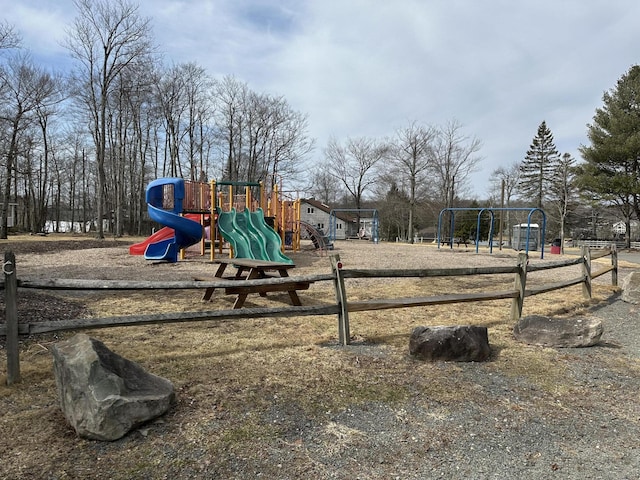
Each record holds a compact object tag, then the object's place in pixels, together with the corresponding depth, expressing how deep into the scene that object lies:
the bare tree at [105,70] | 28.83
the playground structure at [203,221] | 12.94
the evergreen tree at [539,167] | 45.88
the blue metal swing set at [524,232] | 25.22
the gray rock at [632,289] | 7.61
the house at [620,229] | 48.21
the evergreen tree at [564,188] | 31.58
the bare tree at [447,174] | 44.34
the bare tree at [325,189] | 61.26
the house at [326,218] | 72.56
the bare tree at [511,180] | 51.19
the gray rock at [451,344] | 4.30
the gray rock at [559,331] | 4.93
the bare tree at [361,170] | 50.31
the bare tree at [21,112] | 27.09
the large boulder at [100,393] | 2.65
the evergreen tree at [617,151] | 29.02
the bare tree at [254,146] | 42.91
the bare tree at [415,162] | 42.31
